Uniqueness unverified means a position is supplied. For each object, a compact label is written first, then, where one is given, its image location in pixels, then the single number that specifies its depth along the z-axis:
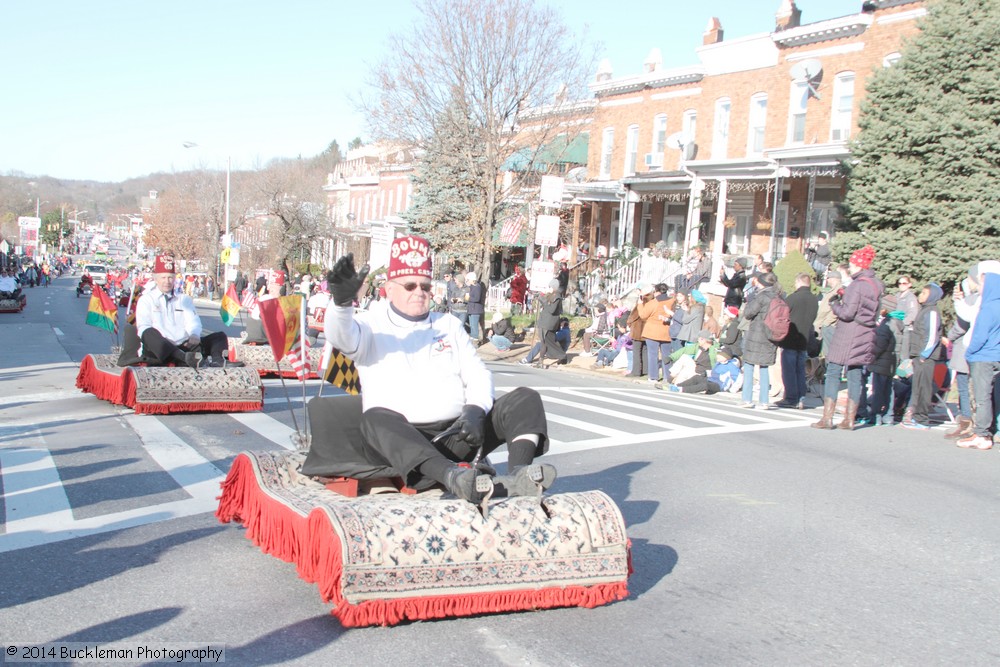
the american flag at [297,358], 6.11
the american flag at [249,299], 15.74
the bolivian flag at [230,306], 13.20
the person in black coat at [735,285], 21.03
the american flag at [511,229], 31.90
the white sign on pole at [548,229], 22.53
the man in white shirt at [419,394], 5.21
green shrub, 23.64
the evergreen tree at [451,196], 28.75
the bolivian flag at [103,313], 14.25
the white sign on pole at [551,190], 22.30
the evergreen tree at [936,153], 19.70
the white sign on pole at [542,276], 22.58
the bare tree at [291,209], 58.59
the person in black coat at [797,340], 14.72
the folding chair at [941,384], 13.70
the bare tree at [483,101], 27.50
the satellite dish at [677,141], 31.60
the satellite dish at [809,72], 26.64
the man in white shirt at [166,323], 11.26
